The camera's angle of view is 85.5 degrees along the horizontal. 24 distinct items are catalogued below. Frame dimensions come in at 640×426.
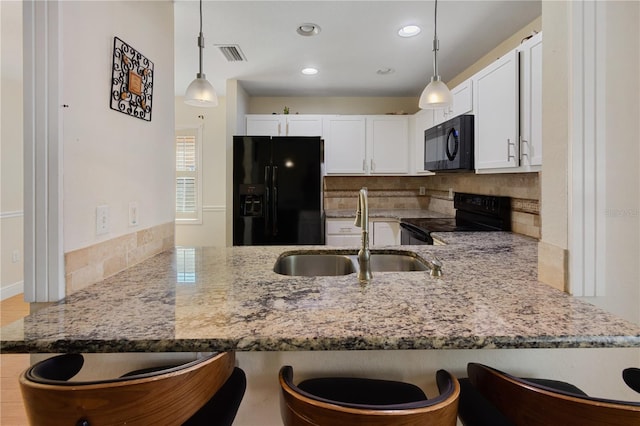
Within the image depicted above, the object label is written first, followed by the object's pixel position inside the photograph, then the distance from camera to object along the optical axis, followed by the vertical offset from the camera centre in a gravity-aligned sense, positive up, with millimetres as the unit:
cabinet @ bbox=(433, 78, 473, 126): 2691 +857
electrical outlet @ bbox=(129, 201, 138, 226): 1552 -34
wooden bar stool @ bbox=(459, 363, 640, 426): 622 -396
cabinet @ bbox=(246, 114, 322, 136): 4254 +992
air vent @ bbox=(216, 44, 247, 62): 3053 +1414
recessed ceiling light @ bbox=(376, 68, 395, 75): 3609 +1427
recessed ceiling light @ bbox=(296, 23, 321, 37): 2685 +1397
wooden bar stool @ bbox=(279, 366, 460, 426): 647 -403
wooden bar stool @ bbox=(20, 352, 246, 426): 659 -381
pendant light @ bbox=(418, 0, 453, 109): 2027 +653
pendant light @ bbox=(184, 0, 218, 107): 1960 +647
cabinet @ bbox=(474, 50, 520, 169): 2123 +608
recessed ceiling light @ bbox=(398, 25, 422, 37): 2663 +1376
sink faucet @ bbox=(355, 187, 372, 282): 1304 -134
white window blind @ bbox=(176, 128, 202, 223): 5207 +388
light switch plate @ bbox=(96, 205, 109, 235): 1309 -53
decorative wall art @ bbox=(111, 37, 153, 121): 1430 +554
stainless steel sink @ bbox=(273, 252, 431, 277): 1807 -308
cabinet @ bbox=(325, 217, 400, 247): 3936 -304
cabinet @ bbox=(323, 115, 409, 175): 4309 +778
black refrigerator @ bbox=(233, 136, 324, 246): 3703 +166
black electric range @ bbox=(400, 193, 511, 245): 2750 -139
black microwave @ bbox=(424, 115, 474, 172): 2658 +515
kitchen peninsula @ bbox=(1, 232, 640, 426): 794 -298
